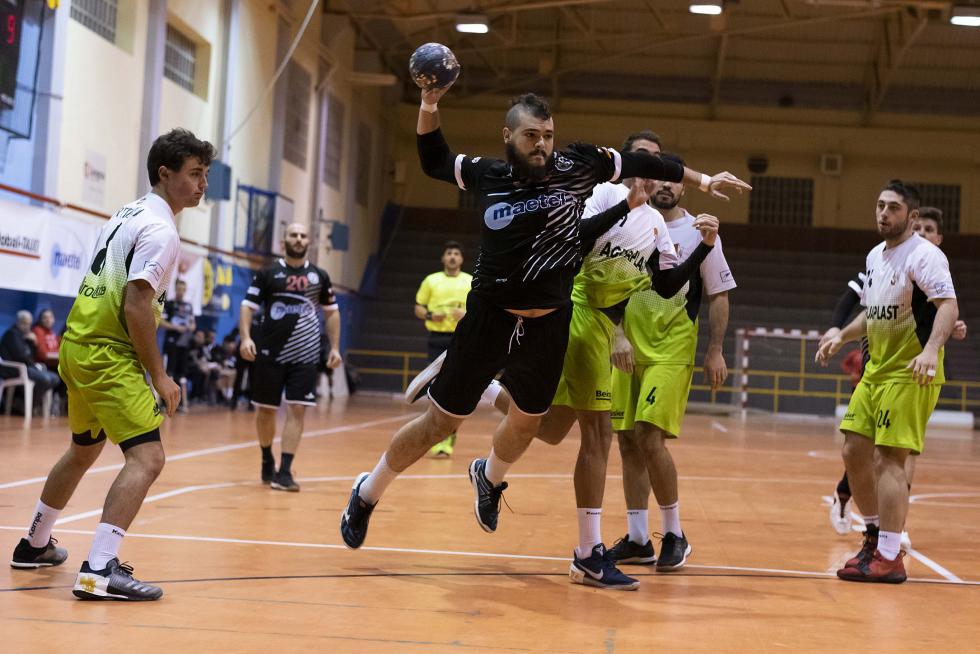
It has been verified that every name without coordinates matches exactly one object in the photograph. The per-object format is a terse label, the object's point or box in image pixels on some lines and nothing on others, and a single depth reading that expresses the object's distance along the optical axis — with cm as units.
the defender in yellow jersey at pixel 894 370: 597
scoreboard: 1384
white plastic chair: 1400
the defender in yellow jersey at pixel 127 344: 472
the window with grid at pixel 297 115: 2531
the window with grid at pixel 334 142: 2856
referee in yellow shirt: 1252
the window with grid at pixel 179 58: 1986
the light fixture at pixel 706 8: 2487
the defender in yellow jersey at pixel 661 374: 611
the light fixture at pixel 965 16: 2433
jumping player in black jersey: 524
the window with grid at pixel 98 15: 1644
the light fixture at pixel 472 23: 2631
